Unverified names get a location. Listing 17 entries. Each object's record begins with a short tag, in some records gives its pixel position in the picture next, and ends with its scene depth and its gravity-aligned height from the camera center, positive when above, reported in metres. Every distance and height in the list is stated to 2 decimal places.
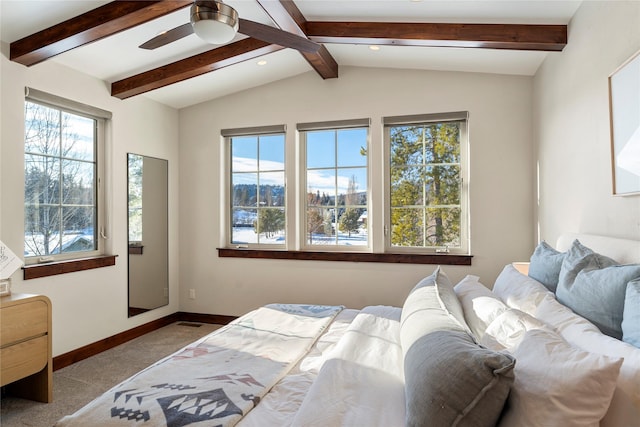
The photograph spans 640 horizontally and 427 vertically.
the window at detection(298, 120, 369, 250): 3.85 +0.34
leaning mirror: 3.78 -0.16
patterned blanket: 1.24 -0.66
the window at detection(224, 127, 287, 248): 4.12 +0.35
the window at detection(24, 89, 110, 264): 2.91 +0.35
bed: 0.90 -0.47
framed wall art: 1.58 +0.40
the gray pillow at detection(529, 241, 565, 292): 1.82 -0.27
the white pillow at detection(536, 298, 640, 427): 0.86 -0.39
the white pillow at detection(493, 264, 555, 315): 1.63 -0.37
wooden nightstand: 2.25 -0.81
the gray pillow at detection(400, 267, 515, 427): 0.92 -0.44
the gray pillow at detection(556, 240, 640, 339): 1.25 -0.28
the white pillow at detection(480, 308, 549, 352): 1.24 -0.40
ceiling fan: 1.78 +1.00
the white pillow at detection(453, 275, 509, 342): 1.53 -0.42
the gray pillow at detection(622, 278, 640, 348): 1.06 -0.31
